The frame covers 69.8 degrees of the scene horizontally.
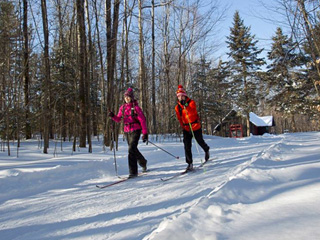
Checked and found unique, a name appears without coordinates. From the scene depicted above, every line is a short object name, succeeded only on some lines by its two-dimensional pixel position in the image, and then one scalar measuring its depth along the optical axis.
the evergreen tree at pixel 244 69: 32.34
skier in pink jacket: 5.51
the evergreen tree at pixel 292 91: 31.70
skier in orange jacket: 6.07
